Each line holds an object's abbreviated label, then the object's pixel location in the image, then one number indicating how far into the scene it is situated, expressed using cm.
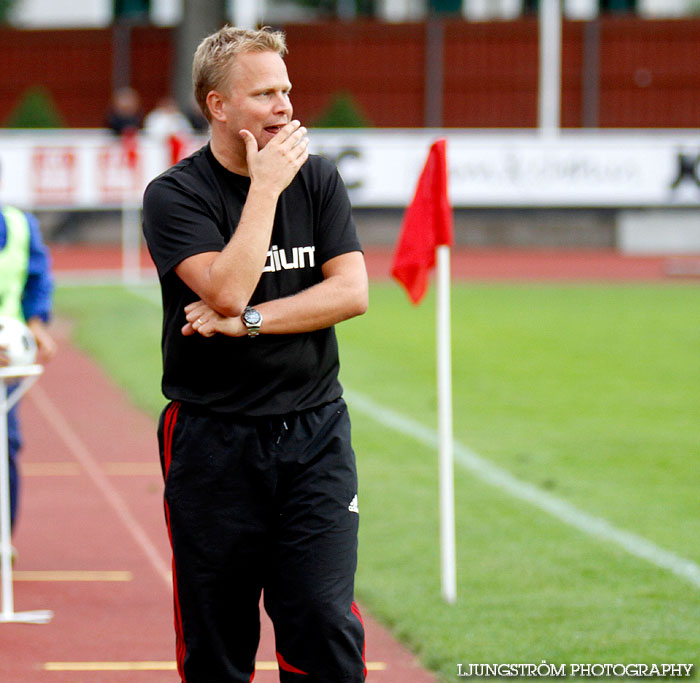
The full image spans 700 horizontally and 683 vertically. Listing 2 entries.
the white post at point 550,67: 5444
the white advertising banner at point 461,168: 4806
